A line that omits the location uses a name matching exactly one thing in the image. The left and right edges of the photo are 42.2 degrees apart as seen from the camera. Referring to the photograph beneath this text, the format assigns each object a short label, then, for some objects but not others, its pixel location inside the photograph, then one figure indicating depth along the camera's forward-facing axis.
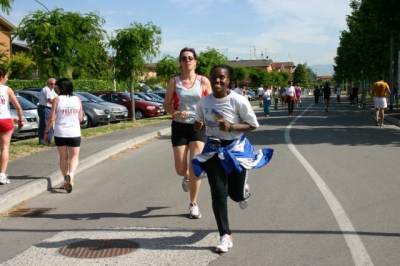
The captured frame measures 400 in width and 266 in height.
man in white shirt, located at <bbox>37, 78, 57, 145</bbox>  13.35
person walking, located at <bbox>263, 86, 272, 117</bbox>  28.86
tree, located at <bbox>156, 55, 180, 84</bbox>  32.78
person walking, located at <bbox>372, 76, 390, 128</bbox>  18.88
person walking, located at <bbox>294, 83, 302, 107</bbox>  37.85
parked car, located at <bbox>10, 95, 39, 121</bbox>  16.93
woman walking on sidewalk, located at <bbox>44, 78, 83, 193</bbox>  8.11
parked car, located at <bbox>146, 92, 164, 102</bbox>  34.45
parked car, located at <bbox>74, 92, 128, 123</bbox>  23.83
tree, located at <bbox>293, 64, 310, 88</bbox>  144.88
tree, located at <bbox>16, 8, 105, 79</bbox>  17.14
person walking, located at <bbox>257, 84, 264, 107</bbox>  36.34
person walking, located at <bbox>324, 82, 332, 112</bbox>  33.05
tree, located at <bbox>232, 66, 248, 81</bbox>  82.71
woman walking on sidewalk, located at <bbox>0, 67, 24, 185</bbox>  8.20
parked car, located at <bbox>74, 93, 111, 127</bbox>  21.36
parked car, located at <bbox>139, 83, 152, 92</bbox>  57.03
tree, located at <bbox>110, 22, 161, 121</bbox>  24.00
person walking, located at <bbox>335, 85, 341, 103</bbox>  50.03
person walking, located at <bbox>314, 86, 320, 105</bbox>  48.72
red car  27.91
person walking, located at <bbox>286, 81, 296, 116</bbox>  28.53
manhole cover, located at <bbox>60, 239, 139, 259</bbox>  5.09
